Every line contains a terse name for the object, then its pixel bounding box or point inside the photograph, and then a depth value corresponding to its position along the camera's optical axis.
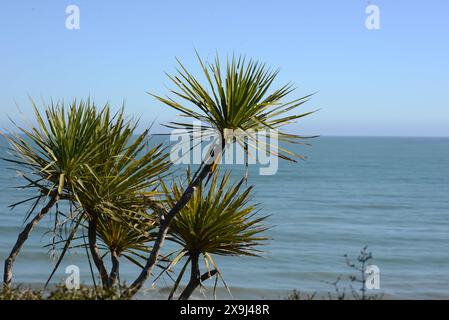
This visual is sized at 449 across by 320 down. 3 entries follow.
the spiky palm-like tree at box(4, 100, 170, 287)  6.39
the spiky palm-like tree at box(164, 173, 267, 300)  6.61
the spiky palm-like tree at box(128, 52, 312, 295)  6.04
